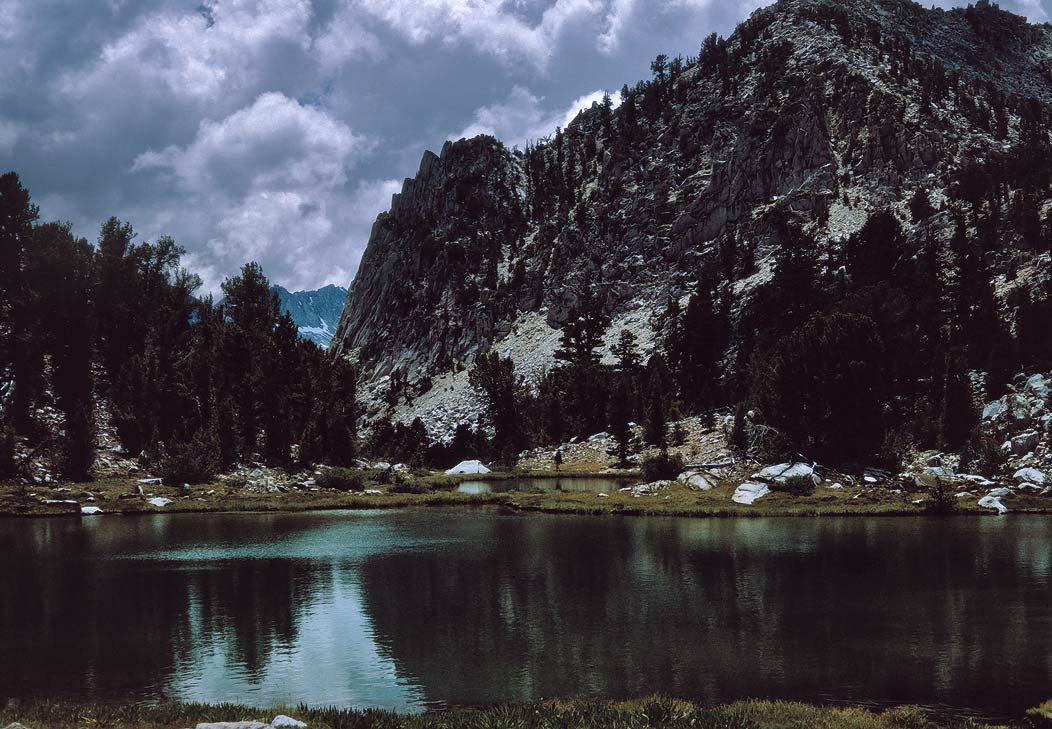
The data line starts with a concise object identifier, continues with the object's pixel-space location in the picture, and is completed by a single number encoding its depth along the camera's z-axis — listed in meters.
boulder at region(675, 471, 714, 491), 77.50
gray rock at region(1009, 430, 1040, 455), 72.50
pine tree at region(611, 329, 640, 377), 153.75
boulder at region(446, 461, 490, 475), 123.81
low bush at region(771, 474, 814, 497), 70.69
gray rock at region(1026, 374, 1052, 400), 78.06
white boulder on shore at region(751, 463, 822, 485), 73.62
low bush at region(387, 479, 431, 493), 93.80
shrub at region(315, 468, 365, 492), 93.56
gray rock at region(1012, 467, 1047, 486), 66.25
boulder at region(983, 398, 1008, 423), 79.50
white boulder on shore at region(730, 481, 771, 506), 70.44
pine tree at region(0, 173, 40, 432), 93.25
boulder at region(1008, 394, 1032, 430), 76.56
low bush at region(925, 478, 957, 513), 60.91
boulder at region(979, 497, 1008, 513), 59.88
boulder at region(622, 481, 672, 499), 77.65
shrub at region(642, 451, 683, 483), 85.25
